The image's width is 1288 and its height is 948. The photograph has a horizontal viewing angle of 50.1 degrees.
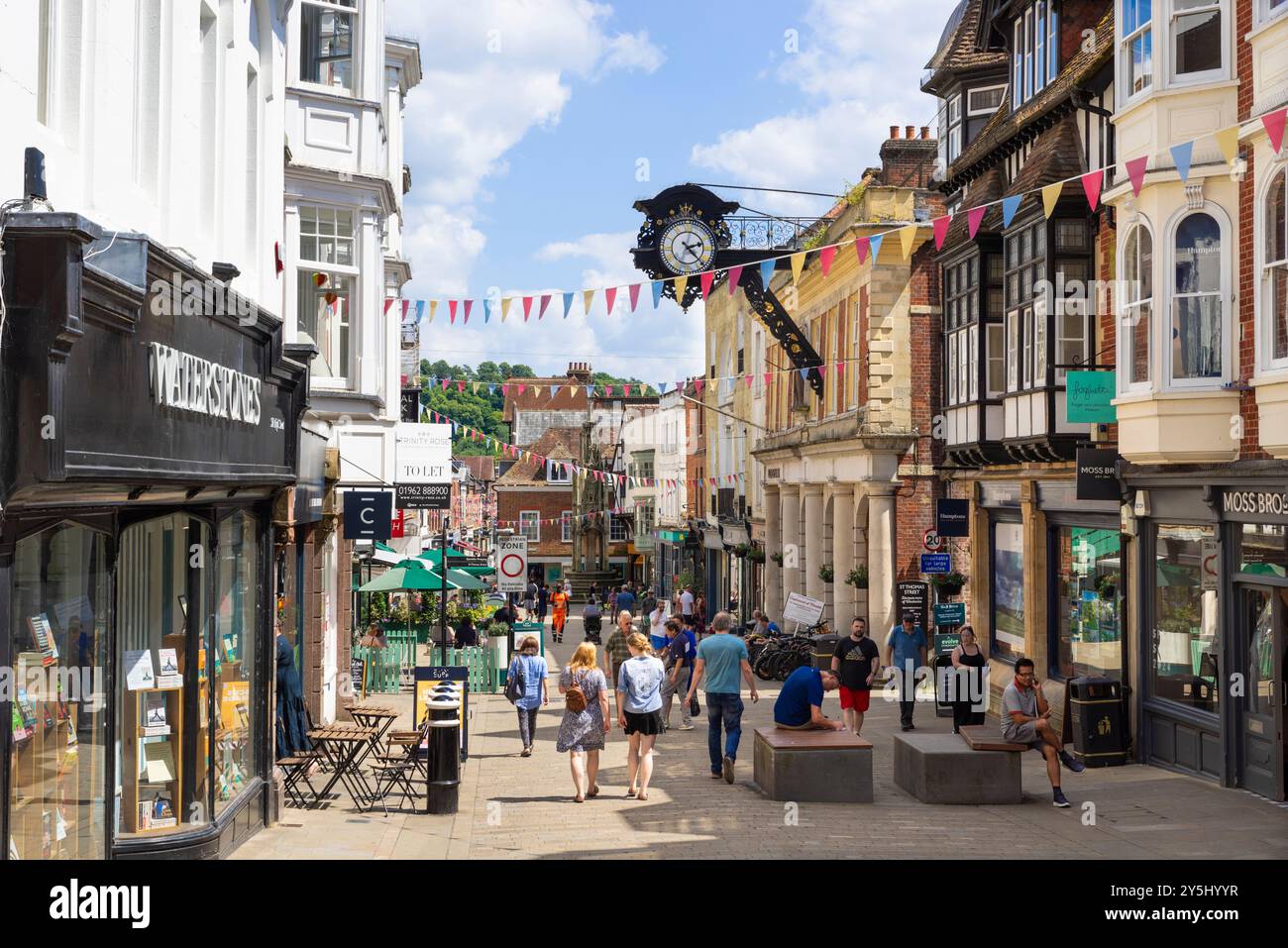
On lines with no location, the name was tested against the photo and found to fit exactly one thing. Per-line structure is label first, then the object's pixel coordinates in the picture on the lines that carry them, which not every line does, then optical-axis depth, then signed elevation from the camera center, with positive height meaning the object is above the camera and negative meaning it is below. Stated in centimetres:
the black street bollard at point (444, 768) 1287 -249
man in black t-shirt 1783 -220
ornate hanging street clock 3159 +618
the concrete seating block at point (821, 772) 1334 -260
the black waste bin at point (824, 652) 2670 -288
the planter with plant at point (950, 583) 2539 -147
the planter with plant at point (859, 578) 3055 -164
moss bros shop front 1357 -123
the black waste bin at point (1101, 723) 1617 -258
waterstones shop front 591 -26
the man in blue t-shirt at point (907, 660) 1920 -225
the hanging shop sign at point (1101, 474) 1648 +37
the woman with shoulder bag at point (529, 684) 1669 -222
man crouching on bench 1395 -203
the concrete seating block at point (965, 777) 1351 -268
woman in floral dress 1330 -203
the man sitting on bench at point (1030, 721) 1333 -213
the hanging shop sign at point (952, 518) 2323 -24
